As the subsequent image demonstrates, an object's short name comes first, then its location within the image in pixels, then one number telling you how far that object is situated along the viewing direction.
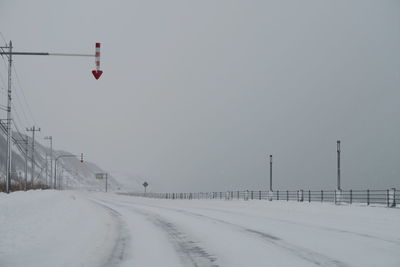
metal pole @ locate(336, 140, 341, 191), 37.62
